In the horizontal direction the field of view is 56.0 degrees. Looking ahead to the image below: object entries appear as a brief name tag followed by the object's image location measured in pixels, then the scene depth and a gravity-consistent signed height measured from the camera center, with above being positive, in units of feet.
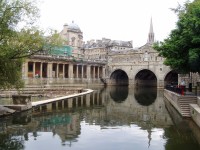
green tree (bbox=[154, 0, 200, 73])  53.75 +10.97
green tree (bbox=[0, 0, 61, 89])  47.32 +9.97
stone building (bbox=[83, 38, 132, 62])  266.96 +45.49
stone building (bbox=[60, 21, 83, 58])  210.72 +47.83
